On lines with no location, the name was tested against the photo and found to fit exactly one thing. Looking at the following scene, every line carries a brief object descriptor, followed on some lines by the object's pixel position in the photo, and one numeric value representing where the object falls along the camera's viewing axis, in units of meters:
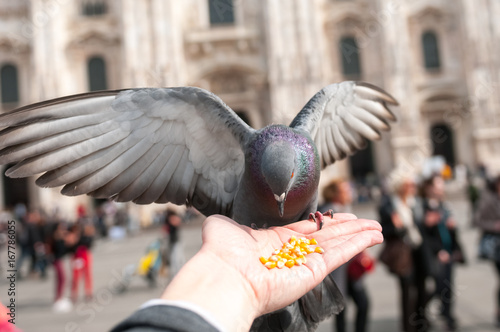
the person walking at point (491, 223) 4.55
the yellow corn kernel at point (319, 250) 1.58
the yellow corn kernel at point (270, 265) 1.42
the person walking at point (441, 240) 4.48
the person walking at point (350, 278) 4.20
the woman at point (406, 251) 4.30
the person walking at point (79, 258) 7.16
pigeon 1.56
